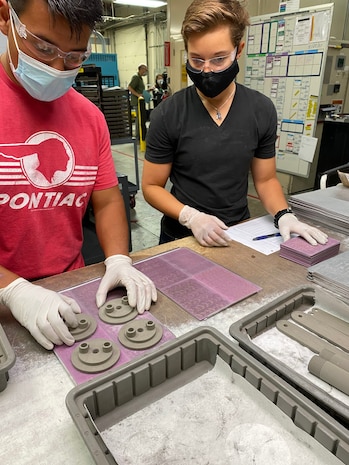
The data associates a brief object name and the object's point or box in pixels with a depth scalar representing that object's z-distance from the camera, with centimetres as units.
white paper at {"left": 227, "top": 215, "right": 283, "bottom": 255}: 122
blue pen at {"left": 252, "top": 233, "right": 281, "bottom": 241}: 128
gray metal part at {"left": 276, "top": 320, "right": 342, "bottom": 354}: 74
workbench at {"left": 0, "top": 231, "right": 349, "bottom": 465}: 56
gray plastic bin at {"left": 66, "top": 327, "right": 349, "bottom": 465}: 52
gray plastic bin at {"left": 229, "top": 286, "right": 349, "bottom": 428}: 60
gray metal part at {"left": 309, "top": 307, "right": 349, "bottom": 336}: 79
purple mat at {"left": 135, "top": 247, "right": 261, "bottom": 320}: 91
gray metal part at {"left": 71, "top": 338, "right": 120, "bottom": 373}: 70
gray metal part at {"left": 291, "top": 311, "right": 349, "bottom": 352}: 75
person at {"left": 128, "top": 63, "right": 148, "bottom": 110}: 812
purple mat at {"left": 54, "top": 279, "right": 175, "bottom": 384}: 70
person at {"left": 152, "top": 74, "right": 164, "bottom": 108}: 799
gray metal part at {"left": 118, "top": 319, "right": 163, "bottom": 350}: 75
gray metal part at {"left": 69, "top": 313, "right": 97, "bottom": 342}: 78
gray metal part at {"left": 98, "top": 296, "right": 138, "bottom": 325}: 83
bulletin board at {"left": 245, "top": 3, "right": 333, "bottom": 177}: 352
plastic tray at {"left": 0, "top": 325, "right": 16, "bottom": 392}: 62
